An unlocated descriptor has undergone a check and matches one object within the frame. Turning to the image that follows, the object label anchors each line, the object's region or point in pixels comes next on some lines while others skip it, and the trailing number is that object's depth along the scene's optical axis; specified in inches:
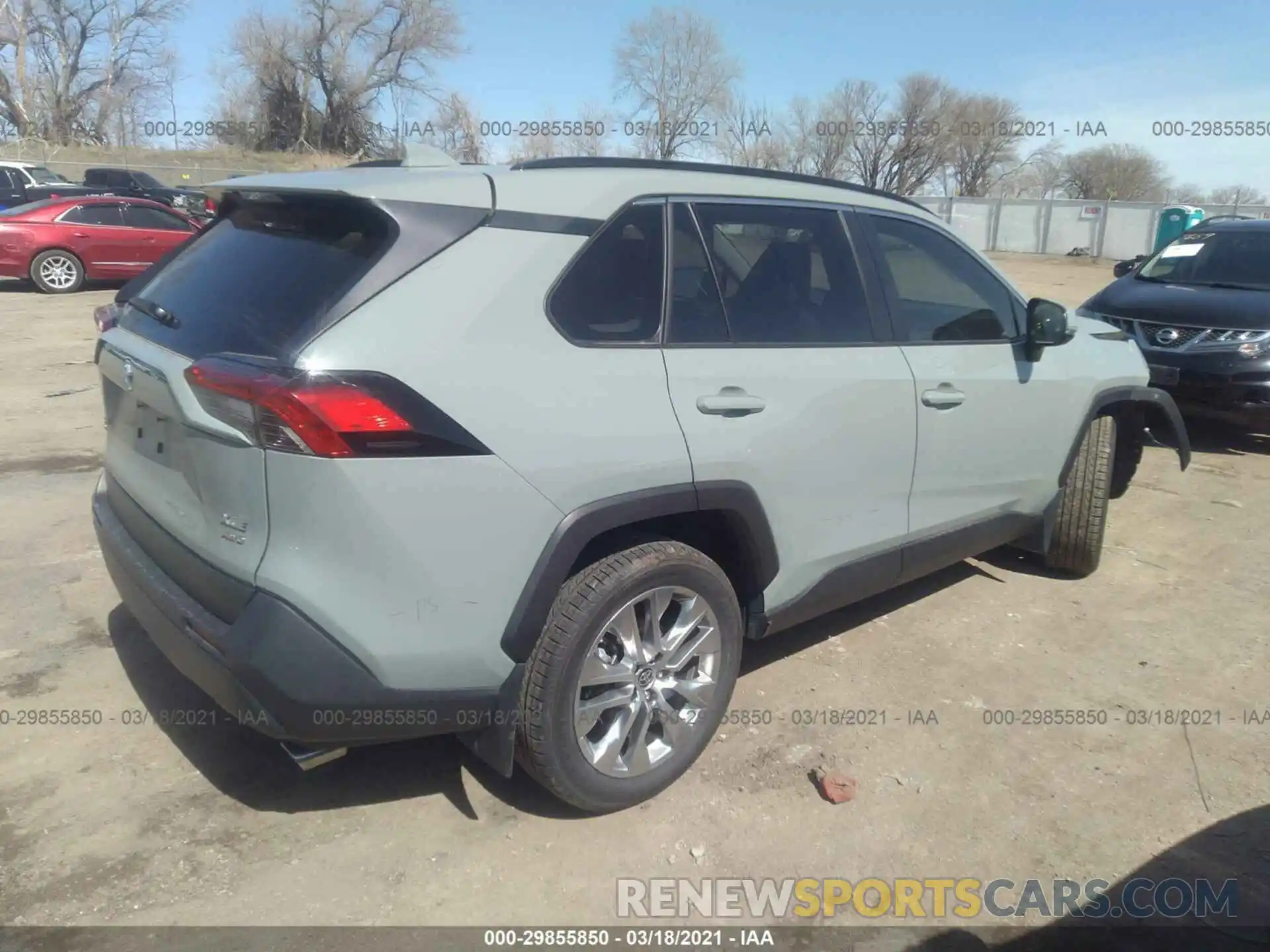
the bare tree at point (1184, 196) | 2123.5
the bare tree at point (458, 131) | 904.9
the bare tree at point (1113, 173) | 2324.1
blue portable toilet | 1269.7
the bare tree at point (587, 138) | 941.8
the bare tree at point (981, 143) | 1974.7
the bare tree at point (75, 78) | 1854.1
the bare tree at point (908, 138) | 1947.6
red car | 574.2
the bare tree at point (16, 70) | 1802.4
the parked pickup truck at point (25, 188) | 802.8
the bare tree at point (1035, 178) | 2407.7
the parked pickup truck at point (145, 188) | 802.2
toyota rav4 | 90.1
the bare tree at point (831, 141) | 1678.2
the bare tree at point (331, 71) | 1849.2
